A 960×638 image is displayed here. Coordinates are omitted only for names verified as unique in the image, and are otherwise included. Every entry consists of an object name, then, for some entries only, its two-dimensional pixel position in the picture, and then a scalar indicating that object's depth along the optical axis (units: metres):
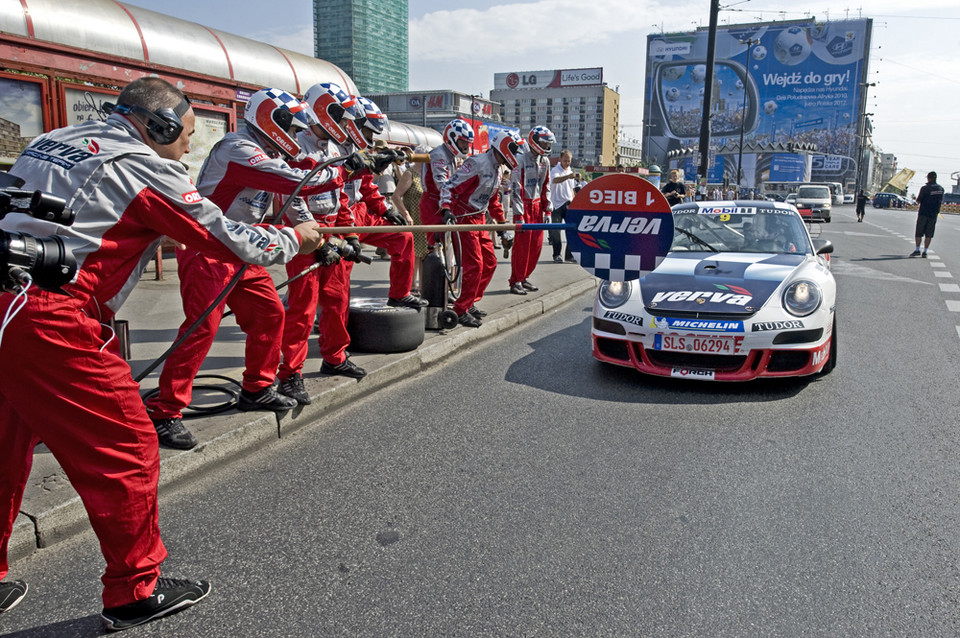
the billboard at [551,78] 164.88
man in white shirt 13.21
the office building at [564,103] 165.62
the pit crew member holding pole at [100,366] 2.27
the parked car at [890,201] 75.44
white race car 5.09
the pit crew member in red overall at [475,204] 7.31
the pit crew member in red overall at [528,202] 9.12
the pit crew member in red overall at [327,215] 5.01
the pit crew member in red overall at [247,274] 3.87
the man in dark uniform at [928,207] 15.14
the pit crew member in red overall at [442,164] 7.85
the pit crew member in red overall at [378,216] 5.45
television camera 2.04
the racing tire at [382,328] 5.87
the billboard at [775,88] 89.62
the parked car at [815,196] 37.06
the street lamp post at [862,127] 89.04
